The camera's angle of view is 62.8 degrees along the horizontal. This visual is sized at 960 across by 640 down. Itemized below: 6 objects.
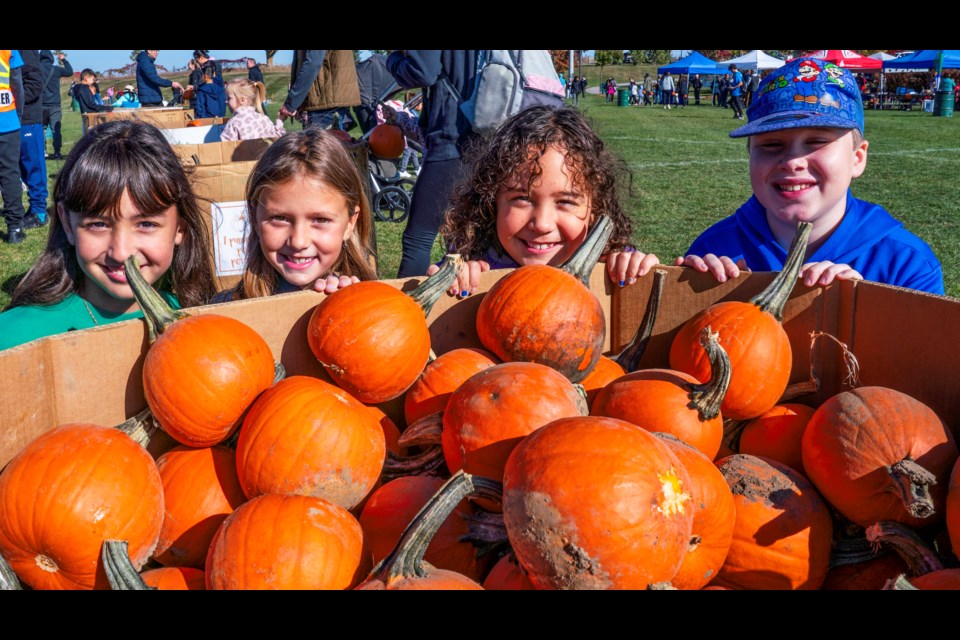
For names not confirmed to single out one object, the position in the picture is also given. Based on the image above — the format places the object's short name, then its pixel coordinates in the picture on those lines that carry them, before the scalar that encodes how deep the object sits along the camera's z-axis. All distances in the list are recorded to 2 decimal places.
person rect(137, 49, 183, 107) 17.16
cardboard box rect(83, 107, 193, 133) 7.89
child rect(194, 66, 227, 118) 15.71
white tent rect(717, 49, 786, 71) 48.97
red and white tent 42.84
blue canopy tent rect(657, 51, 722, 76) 50.81
